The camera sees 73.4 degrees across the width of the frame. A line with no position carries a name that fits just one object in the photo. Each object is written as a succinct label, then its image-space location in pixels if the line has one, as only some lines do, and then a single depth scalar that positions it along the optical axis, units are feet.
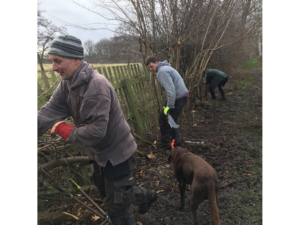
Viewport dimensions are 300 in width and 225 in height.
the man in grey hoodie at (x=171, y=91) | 12.51
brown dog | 6.63
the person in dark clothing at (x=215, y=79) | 27.77
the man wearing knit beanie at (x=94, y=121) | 5.43
